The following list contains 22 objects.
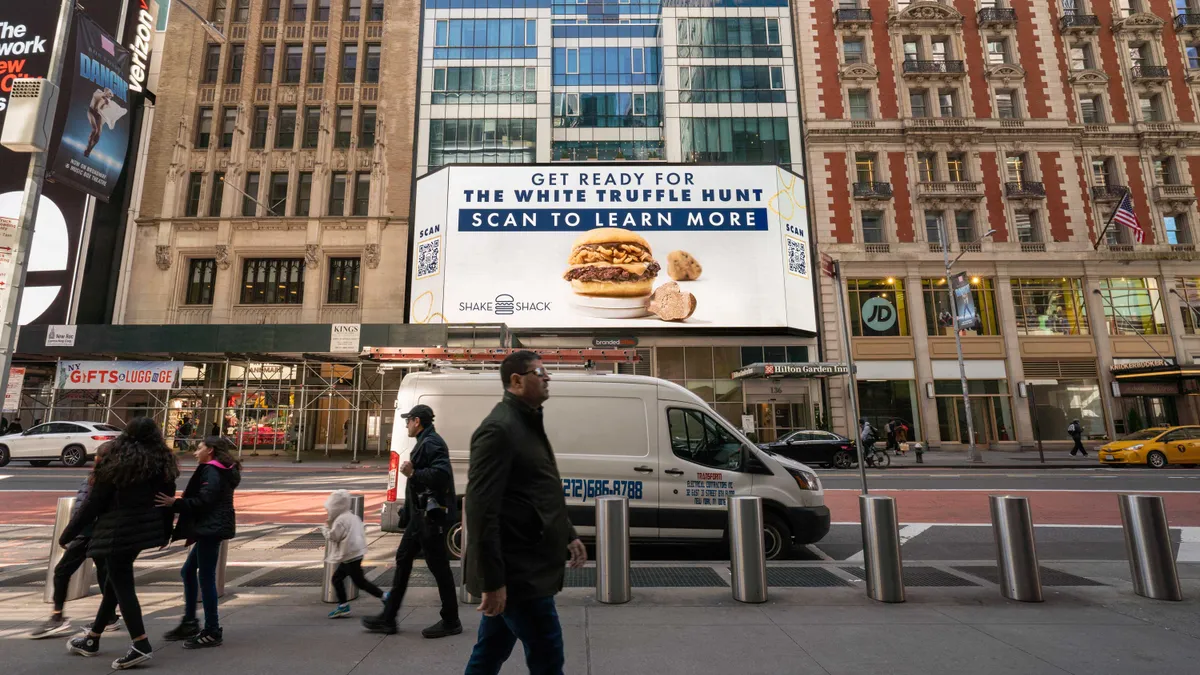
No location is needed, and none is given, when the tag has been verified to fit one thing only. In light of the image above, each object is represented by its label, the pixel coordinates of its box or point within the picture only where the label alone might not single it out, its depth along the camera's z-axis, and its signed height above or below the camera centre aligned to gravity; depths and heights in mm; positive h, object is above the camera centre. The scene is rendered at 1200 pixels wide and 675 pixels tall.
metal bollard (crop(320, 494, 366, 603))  5266 -1488
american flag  26531 +9700
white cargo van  7145 -441
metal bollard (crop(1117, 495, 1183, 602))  5297 -1189
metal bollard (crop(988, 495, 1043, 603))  5297 -1205
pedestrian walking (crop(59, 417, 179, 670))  3832 -603
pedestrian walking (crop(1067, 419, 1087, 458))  24359 -402
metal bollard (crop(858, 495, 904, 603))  5273 -1155
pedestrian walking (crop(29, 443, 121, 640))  4562 -1172
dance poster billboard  6914 +4087
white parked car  18672 -347
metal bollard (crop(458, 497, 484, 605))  5320 -1571
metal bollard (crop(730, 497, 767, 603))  5271 -1164
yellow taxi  19000 -844
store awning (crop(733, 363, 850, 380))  26281 +2659
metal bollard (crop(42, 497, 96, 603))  5500 -1347
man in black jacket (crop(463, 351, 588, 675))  2502 -452
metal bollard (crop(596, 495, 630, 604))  5250 -1269
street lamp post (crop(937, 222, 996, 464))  22078 +3707
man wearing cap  4469 -754
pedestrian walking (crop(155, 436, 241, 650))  4160 -746
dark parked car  20219 -751
